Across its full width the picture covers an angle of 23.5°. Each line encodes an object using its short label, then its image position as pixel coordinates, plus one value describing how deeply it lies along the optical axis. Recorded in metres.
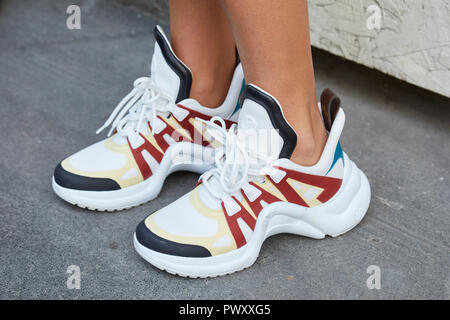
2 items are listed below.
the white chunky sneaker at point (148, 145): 1.23
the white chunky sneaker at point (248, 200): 1.15
